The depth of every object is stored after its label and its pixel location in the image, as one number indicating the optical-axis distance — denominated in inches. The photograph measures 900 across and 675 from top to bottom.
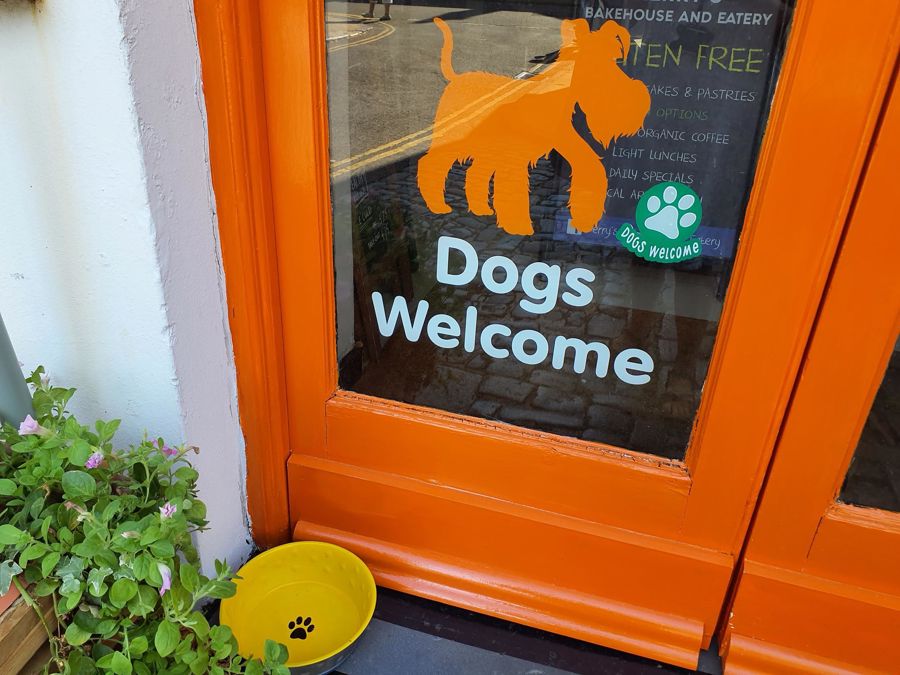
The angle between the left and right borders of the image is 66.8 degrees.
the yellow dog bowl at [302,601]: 71.3
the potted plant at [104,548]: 45.9
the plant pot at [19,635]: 43.8
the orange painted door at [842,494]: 54.0
